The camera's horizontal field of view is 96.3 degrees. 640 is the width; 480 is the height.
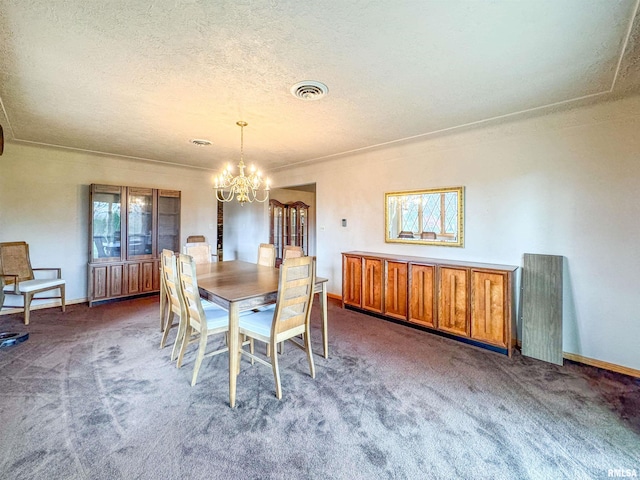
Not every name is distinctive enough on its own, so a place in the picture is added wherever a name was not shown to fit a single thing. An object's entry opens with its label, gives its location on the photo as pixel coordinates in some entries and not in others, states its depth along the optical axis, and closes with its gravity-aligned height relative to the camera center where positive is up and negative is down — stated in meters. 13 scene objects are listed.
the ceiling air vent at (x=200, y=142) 3.82 +1.35
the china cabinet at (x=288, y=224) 6.57 +0.40
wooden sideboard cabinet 2.92 -0.63
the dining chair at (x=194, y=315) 2.24 -0.64
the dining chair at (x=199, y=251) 3.78 -0.14
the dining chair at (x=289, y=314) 2.14 -0.59
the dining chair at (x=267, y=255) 3.74 -0.19
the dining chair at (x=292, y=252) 3.37 -0.13
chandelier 3.13 +0.66
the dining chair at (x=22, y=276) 3.61 -0.48
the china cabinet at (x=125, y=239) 4.47 +0.03
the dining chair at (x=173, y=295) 2.48 -0.50
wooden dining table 2.07 -0.40
